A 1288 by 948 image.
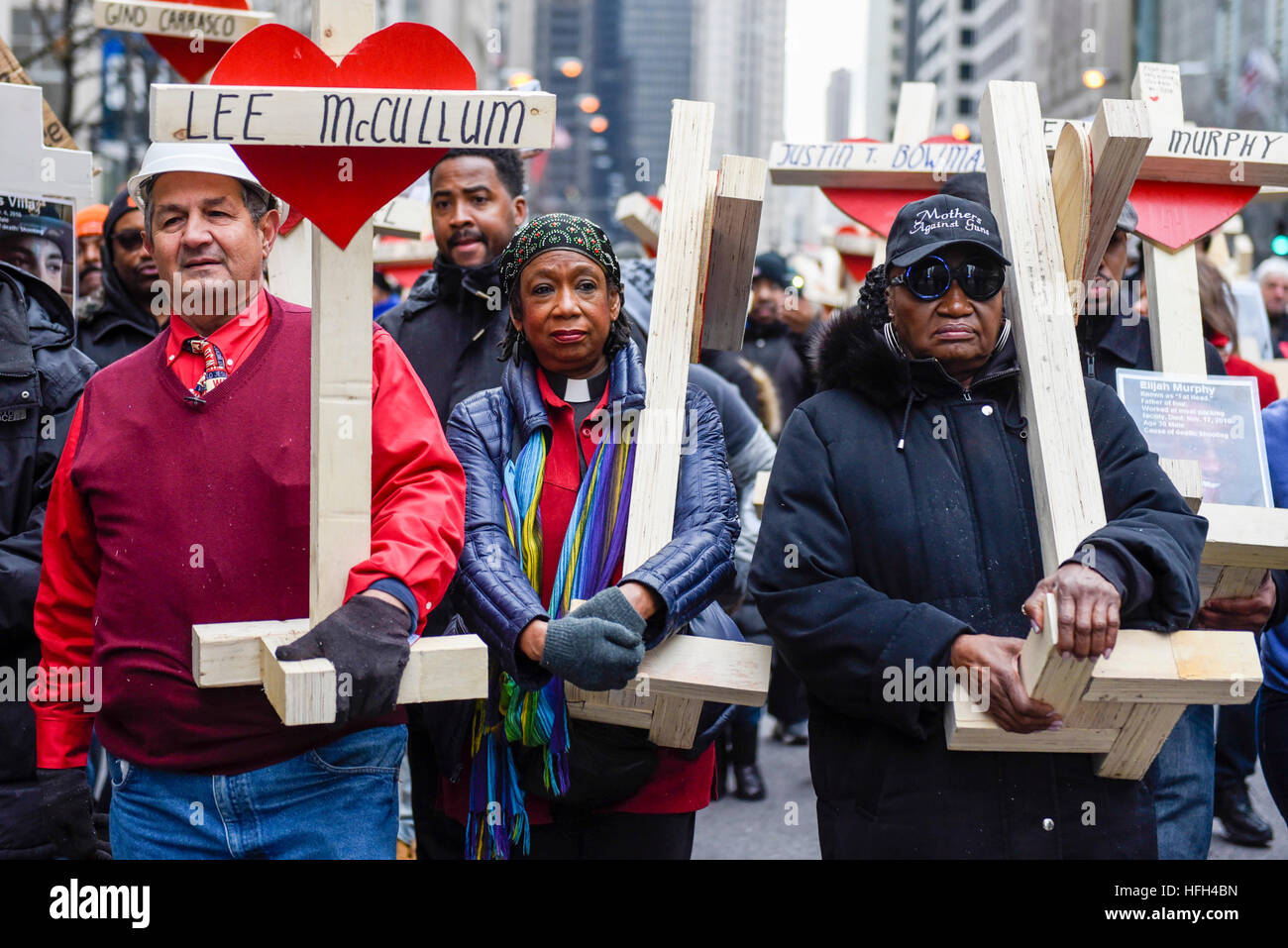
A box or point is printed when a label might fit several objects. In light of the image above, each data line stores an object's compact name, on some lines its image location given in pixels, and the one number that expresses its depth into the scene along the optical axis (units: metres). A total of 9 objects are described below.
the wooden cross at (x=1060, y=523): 2.65
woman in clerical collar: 3.03
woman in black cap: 2.86
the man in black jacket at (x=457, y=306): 3.63
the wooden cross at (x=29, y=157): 3.80
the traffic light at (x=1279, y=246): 10.88
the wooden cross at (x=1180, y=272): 3.39
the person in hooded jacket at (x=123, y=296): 4.90
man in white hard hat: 2.74
